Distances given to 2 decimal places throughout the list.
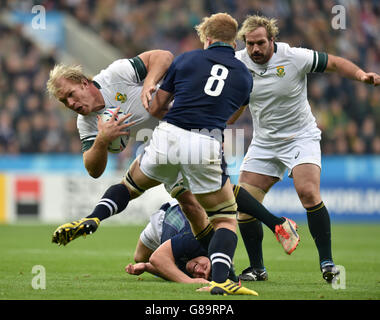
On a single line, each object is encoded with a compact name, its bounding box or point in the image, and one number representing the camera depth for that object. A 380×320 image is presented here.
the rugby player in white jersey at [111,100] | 11.55
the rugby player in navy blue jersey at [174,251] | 12.62
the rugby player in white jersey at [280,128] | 13.67
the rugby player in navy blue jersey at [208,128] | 10.72
